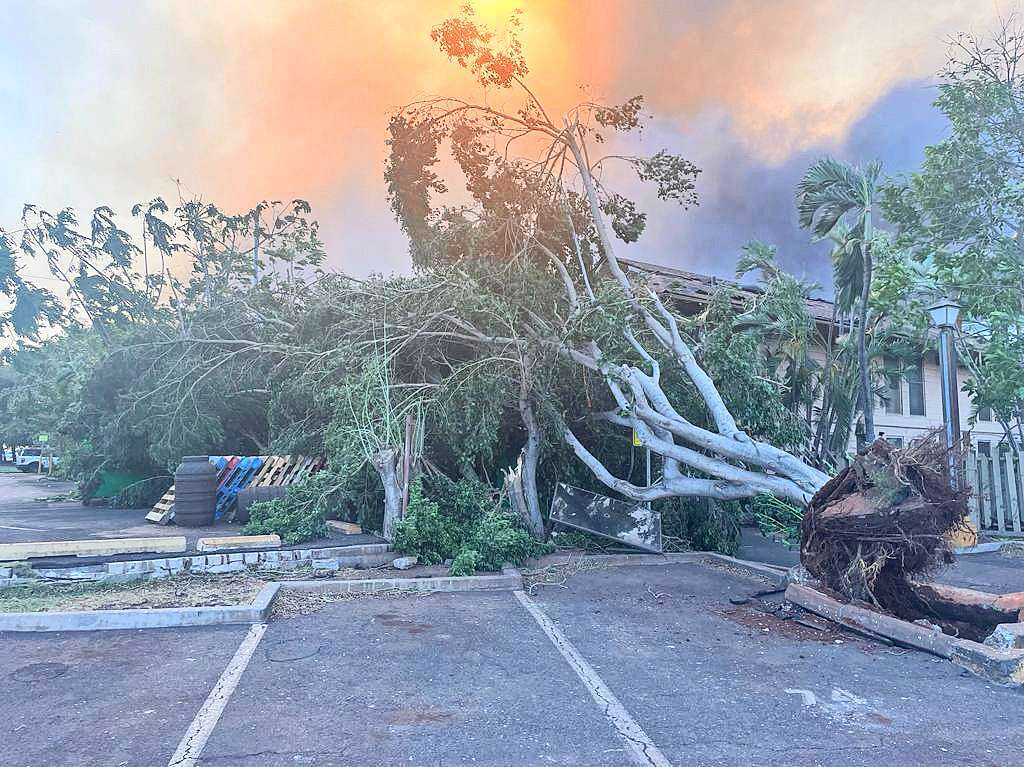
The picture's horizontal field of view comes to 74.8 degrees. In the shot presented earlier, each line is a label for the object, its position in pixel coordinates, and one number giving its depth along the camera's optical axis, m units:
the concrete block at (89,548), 8.03
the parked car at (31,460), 45.97
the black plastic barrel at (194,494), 12.47
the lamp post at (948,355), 11.07
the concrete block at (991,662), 5.05
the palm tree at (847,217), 12.90
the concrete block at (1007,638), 5.39
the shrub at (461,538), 9.02
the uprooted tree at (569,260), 9.45
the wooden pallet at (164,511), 13.08
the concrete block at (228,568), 8.51
